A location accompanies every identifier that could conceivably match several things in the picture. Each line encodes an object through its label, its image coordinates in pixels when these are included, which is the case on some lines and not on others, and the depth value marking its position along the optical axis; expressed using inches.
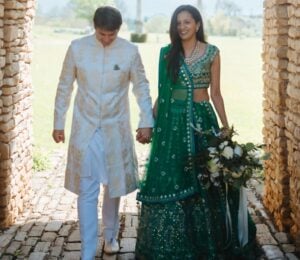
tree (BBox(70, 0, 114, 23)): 1927.9
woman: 192.2
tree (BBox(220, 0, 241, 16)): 2017.7
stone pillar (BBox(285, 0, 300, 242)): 200.5
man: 188.2
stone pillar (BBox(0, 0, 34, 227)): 223.1
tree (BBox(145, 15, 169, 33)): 1843.0
